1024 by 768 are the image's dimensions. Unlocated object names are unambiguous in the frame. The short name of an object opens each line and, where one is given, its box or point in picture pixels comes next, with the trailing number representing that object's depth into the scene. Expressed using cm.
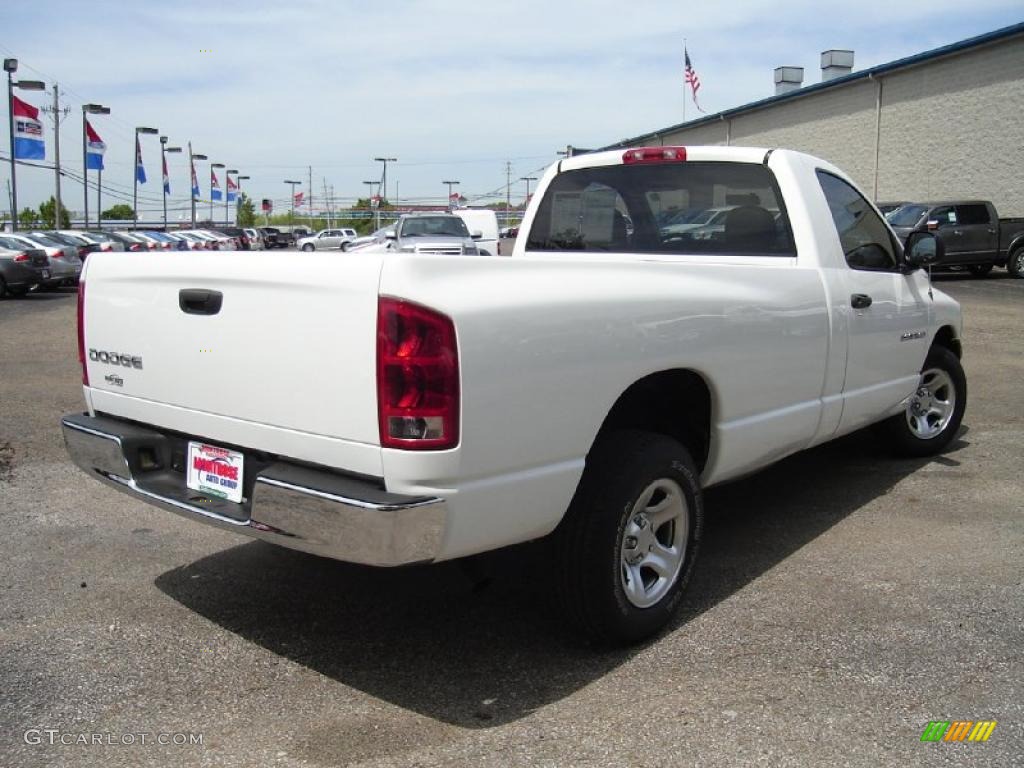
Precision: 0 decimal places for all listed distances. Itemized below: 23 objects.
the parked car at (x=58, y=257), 2247
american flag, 3888
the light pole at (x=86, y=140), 4291
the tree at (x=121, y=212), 12125
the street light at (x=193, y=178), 7256
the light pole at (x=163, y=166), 6431
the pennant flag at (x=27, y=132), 3200
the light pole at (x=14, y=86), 3244
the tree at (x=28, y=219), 8051
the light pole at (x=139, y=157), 5125
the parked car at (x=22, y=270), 2095
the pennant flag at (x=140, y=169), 5522
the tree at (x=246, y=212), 11112
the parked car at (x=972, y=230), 2164
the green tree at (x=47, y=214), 7838
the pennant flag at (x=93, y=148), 4494
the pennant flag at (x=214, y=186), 7756
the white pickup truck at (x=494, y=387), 273
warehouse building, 2494
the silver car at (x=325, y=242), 5391
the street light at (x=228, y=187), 8115
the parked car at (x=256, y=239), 5592
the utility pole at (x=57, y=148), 4225
